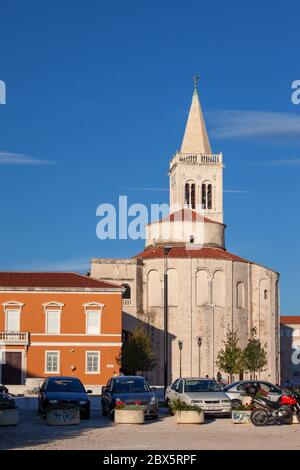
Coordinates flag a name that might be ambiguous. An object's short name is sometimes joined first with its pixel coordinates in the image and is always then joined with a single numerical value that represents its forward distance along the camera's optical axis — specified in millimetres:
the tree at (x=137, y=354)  71625
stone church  87812
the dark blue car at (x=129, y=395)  29500
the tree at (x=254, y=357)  82594
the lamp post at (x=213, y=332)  86725
